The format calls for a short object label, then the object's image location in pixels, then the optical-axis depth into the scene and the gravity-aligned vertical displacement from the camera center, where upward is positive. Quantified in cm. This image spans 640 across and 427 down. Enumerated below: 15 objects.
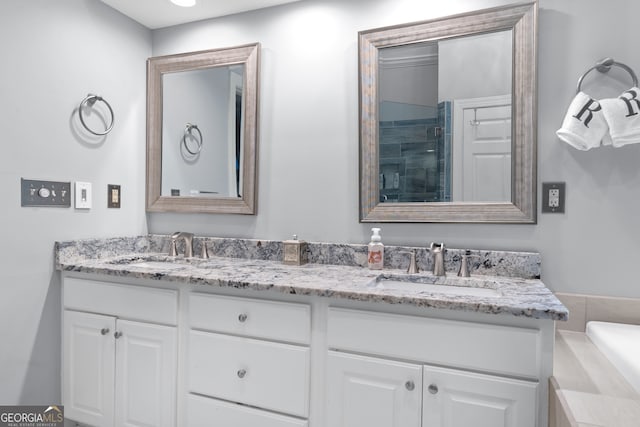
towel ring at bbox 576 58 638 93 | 139 +55
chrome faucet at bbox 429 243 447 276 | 157 -22
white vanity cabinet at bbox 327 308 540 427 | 109 -51
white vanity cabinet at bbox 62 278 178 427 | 153 -64
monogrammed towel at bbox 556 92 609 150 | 139 +33
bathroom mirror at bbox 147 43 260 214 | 199 +43
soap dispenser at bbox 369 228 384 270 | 168 -20
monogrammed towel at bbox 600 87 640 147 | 134 +34
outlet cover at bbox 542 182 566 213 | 150 +6
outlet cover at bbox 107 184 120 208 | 202 +6
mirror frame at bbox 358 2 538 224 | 152 +41
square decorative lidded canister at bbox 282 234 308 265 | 178 -21
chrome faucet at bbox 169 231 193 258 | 205 -19
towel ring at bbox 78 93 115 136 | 186 +52
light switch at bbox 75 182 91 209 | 185 +5
